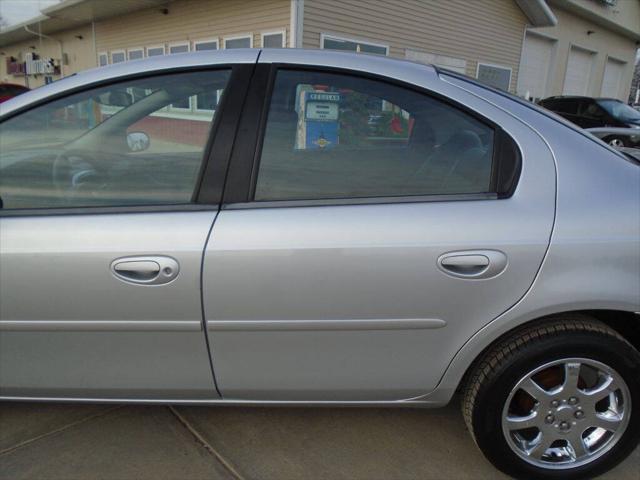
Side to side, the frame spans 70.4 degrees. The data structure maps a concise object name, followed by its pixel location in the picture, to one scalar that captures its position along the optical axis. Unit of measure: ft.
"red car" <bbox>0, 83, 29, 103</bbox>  39.65
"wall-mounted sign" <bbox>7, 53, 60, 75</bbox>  64.69
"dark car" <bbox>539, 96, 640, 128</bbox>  35.19
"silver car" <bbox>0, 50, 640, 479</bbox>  5.12
